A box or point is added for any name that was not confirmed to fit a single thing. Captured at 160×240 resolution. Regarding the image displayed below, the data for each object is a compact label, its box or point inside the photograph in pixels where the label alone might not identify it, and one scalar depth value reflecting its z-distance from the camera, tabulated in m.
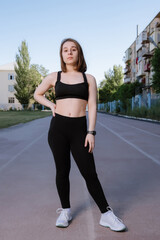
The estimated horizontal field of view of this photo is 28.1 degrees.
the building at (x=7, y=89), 79.31
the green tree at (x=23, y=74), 65.88
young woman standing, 3.34
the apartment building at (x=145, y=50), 46.38
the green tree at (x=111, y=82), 96.44
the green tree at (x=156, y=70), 25.61
